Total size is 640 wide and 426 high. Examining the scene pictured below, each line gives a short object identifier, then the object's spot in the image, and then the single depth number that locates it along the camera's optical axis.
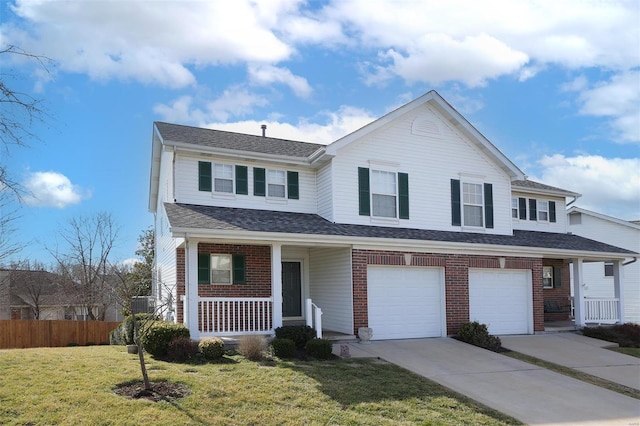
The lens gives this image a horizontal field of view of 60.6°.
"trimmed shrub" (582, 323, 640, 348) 19.09
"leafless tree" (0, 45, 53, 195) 8.21
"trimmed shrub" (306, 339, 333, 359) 13.17
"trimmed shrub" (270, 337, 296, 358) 12.96
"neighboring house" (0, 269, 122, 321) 37.81
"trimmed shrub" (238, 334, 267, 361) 12.63
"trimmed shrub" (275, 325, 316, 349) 14.07
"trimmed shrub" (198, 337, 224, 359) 12.40
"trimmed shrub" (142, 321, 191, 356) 12.44
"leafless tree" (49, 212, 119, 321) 32.38
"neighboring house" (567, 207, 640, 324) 29.59
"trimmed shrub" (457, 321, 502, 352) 16.30
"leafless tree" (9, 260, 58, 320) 38.84
